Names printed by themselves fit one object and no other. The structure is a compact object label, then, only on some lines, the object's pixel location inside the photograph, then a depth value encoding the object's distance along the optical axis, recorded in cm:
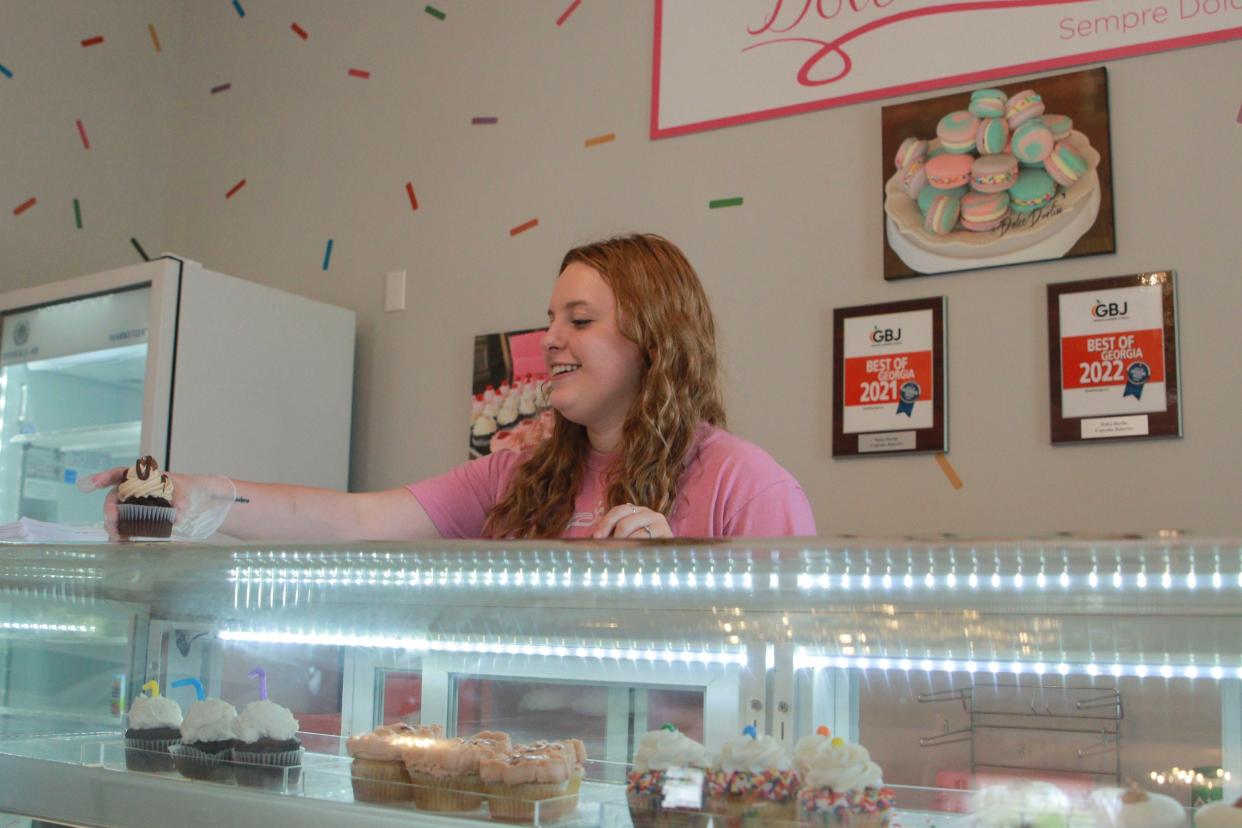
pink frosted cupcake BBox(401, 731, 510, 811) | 133
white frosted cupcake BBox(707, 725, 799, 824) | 122
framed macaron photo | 281
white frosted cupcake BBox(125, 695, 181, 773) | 158
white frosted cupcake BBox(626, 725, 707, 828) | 126
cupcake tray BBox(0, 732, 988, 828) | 129
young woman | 197
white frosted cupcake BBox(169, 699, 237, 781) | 154
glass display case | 111
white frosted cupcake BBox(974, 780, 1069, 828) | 113
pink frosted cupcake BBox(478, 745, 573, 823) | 129
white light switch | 391
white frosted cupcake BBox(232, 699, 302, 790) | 155
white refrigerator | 334
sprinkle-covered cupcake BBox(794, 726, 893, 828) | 121
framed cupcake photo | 354
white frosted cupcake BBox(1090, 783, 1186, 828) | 110
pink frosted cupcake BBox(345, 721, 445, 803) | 137
